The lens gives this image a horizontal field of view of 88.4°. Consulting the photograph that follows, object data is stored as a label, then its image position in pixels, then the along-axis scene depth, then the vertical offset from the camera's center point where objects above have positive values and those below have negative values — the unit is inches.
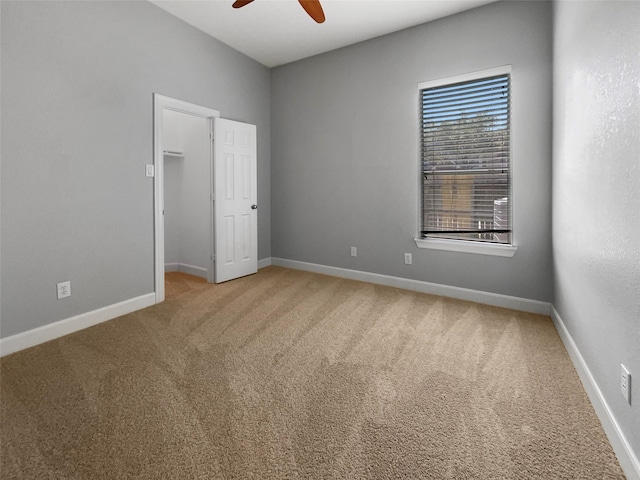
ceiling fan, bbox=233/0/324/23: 87.1 +60.2
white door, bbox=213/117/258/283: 160.9 +15.2
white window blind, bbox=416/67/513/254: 128.4 +29.5
